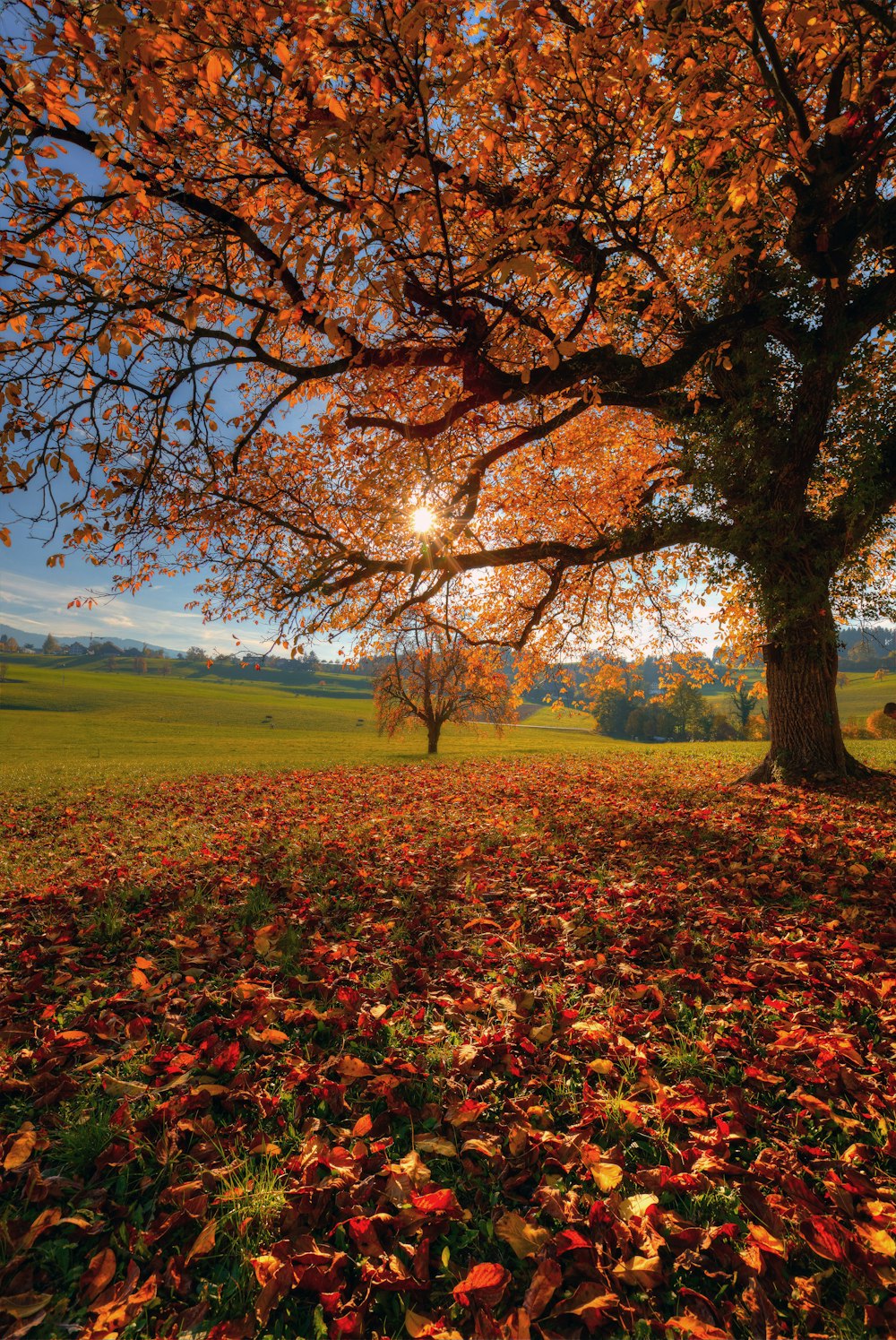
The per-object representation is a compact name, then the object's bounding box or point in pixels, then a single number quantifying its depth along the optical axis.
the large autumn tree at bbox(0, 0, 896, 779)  5.44
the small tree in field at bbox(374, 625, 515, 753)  28.80
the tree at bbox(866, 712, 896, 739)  33.44
